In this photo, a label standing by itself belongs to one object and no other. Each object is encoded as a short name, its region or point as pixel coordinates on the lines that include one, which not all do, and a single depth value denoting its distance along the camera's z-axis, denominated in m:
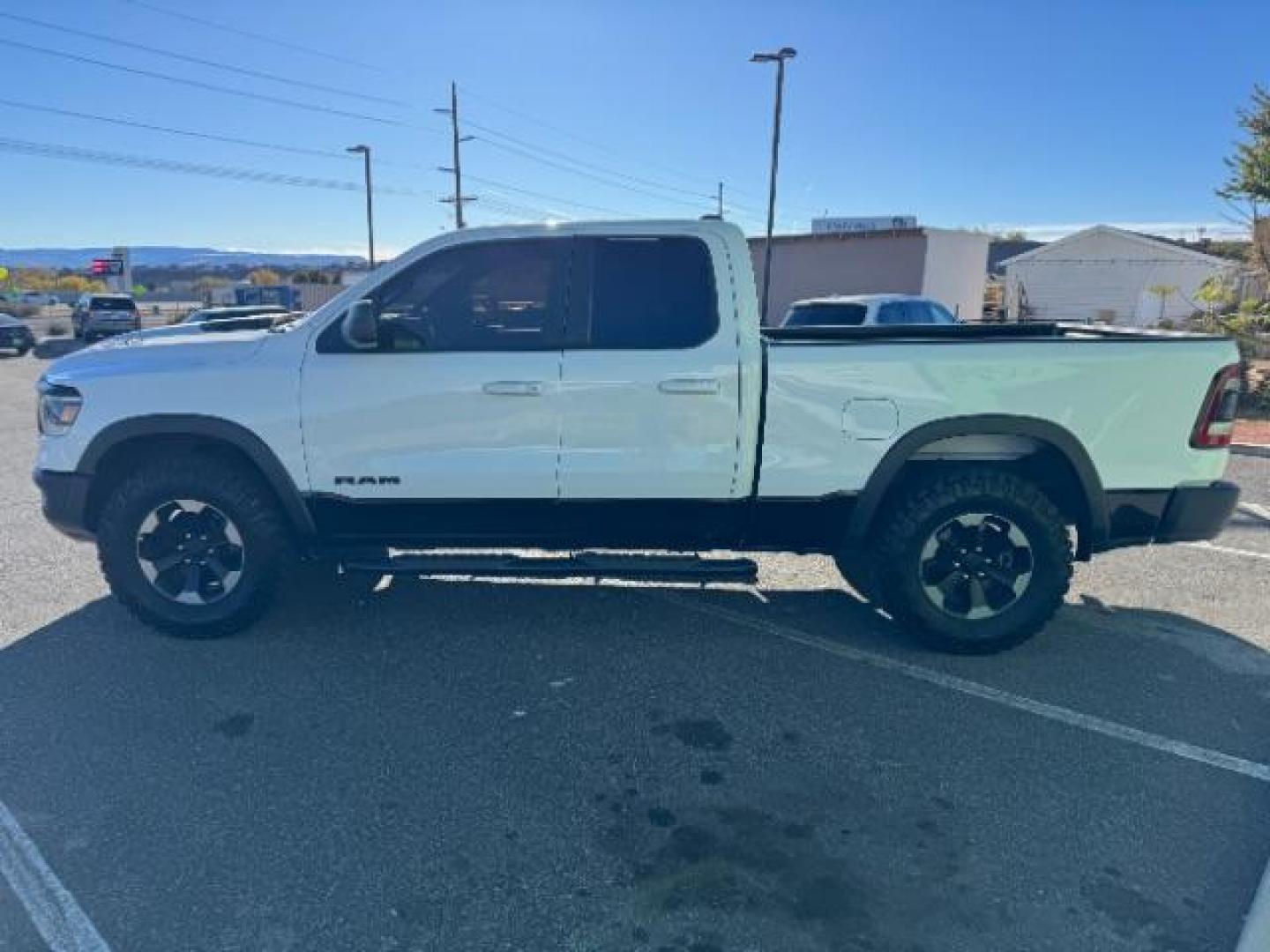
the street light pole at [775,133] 25.30
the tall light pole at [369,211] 40.97
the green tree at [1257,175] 12.84
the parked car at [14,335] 23.50
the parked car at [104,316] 28.80
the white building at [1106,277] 32.59
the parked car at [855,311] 11.57
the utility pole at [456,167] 38.56
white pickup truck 3.88
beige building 24.39
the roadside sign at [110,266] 53.88
